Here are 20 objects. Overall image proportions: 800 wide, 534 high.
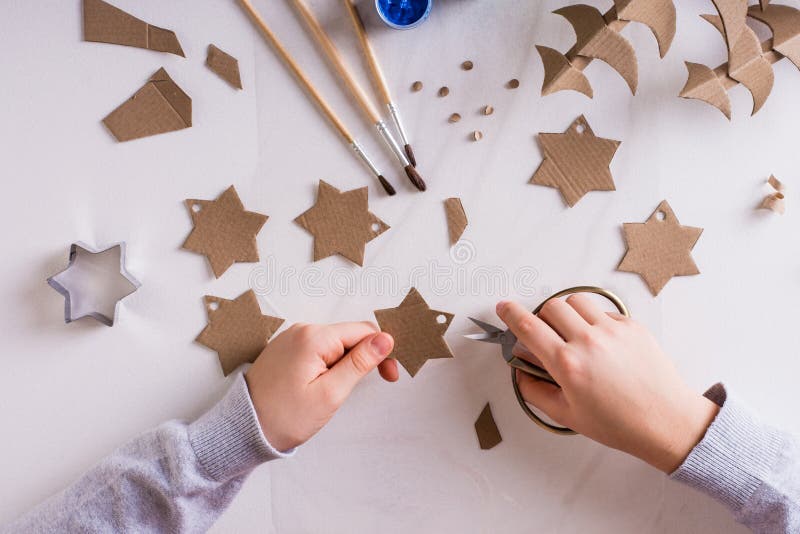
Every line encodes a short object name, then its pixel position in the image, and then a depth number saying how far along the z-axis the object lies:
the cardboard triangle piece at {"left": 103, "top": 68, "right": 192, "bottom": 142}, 0.94
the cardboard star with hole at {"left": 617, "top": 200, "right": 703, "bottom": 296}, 0.93
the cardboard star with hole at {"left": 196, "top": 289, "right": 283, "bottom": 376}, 0.94
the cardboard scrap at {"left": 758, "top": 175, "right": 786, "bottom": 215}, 0.93
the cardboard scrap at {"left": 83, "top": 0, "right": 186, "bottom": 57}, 0.94
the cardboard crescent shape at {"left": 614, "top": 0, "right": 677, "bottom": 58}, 0.84
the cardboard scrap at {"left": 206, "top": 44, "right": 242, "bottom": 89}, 0.94
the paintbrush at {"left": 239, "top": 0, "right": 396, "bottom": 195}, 0.93
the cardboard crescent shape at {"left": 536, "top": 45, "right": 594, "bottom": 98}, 0.88
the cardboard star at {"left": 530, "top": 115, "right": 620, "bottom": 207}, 0.94
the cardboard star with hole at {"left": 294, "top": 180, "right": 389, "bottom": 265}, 0.94
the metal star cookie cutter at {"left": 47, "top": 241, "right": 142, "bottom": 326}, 0.90
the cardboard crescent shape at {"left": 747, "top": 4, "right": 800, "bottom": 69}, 0.87
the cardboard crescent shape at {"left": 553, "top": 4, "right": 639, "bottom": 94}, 0.85
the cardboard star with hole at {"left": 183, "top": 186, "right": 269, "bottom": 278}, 0.94
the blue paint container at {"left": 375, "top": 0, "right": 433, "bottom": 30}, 0.91
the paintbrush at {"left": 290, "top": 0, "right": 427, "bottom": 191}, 0.93
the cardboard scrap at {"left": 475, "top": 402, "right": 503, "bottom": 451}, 0.93
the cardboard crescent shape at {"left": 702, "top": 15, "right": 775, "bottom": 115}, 0.86
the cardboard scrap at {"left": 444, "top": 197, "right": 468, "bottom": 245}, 0.94
